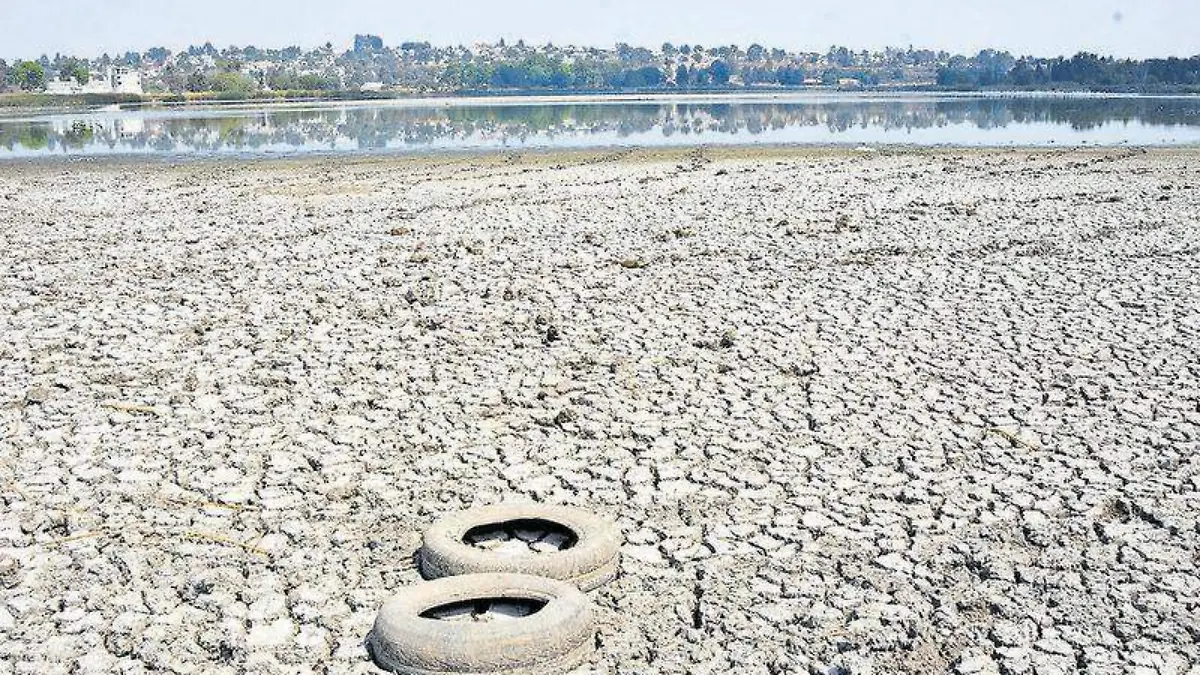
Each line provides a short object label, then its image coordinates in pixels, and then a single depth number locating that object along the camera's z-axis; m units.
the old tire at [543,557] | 6.36
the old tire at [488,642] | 5.43
